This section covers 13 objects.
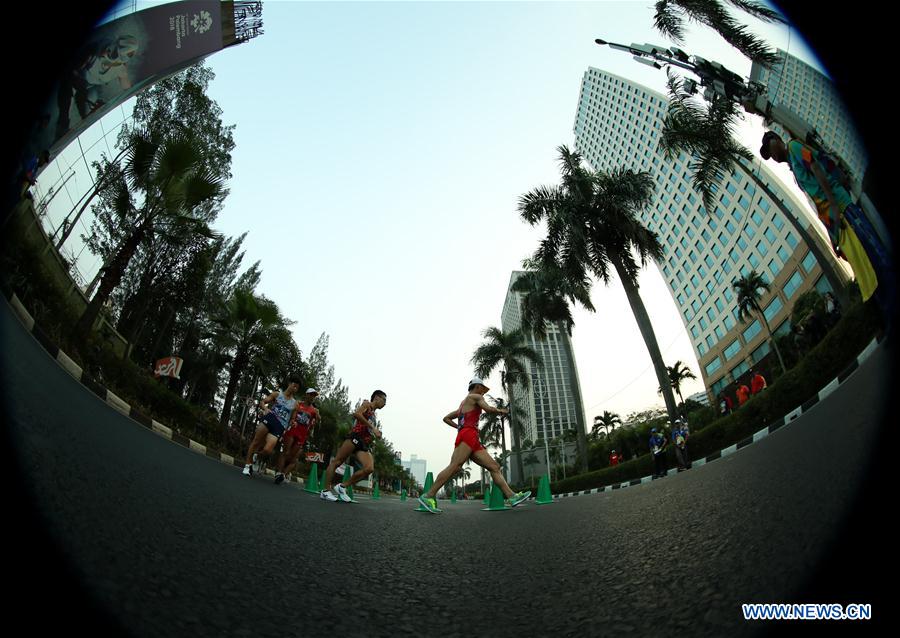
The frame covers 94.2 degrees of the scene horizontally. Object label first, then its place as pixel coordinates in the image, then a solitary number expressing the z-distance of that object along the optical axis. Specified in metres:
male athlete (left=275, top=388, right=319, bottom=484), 7.46
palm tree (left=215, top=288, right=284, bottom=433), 14.42
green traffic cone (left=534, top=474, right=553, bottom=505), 7.01
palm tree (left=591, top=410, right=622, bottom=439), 62.72
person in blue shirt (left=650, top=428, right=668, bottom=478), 10.98
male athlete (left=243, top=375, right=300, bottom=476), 6.92
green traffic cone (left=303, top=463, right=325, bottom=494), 6.98
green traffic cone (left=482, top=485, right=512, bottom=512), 5.33
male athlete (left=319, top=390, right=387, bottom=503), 5.76
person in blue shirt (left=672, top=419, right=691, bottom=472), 8.35
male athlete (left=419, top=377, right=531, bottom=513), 5.11
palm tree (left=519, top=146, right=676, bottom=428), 13.92
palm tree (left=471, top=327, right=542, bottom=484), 31.48
